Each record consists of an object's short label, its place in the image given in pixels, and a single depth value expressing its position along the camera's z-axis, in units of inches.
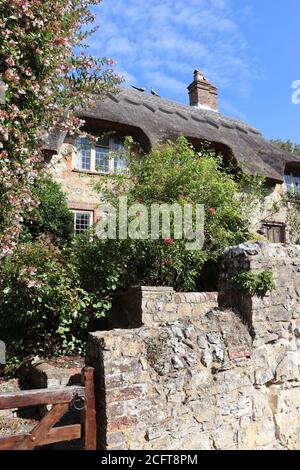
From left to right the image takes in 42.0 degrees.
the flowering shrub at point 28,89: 200.2
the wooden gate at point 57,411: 107.8
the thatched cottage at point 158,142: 476.7
